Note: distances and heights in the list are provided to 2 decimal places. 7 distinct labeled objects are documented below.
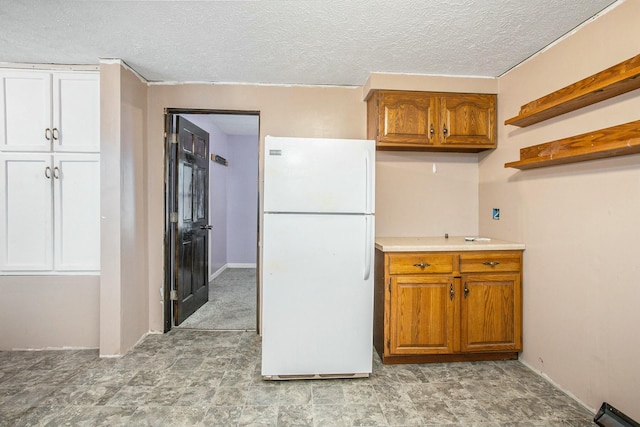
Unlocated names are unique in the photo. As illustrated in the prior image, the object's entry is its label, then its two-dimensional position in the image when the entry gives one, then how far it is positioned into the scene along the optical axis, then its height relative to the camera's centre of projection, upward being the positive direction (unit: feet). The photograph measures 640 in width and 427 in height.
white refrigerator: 7.01 -0.98
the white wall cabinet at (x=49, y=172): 8.37 +0.94
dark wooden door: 10.16 -0.36
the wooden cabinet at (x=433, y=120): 8.73 +2.45
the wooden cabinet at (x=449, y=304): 7.76 -2.20
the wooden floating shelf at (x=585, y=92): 5.05 +2.08
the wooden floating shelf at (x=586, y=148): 5.07 +1.16
